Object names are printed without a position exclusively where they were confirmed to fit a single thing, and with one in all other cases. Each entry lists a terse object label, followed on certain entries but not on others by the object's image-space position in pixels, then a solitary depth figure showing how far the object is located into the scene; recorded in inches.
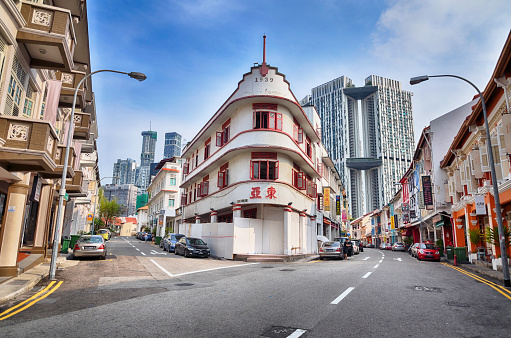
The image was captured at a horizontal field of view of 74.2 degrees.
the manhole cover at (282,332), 209.8
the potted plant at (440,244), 1345.0
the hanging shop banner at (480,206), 761.9
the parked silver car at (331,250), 1032.2
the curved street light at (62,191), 482.1
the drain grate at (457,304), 316.4
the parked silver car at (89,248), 786.2
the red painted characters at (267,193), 992.2
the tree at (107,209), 2674.7
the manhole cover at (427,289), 402.1
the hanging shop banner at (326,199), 1571.1
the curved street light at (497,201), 483.2
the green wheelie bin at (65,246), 995.3
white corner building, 1002.7
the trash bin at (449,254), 1145.7
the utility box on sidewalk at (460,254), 944.9
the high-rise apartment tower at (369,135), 5910.4
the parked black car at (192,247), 964.6
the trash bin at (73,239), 1107.9
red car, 1100.5
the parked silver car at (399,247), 2032.5
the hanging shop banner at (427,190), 1435.8
